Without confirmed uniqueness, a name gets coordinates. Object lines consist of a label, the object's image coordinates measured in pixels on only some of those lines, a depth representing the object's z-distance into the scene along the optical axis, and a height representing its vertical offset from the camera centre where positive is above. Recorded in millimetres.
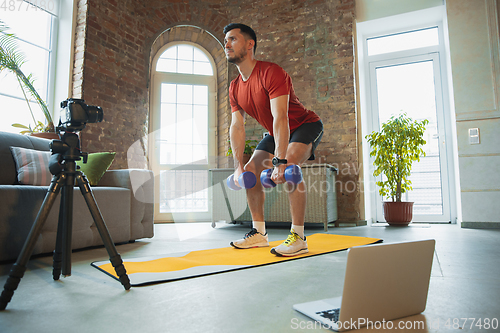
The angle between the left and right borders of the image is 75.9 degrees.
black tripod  1227 -17
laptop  811 -262
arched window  4715 +895
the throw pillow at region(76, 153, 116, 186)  2557 +195
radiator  3594 -138
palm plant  3326 +1285
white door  4422 +1114
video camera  1271 +304
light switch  3830 +604
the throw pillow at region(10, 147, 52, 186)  2213 +166
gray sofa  1784 -120
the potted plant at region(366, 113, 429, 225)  4109 +404
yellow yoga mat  1451 -393
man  1942 +421
